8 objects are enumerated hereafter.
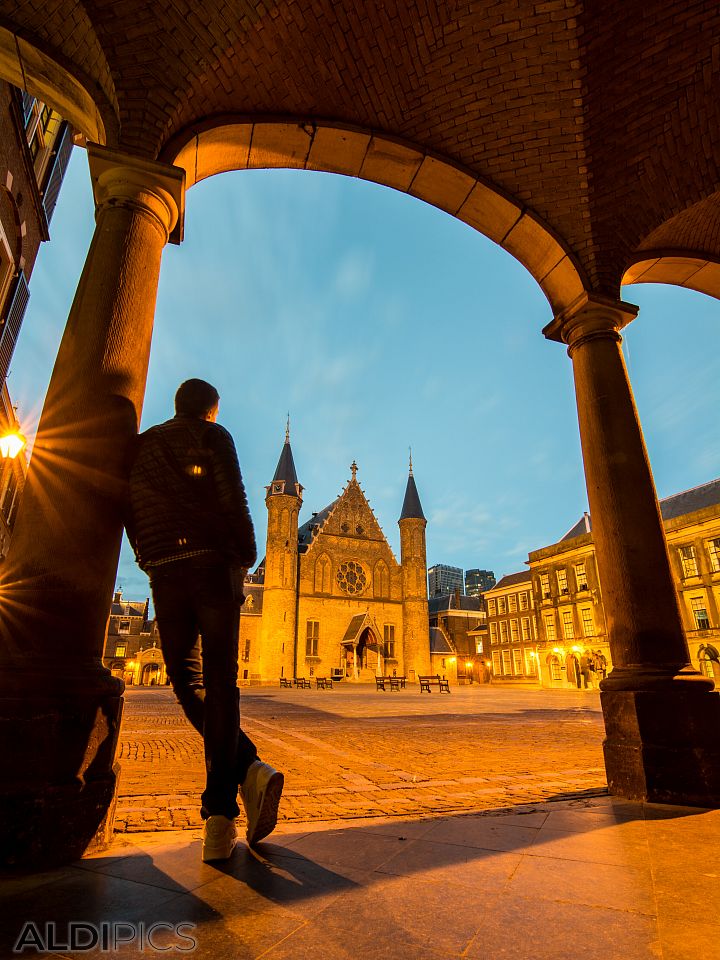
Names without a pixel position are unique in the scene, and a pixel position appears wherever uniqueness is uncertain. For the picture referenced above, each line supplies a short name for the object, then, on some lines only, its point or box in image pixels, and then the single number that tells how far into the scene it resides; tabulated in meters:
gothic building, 31.84
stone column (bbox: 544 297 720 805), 3.37
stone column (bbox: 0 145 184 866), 2.11
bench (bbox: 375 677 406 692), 26.25
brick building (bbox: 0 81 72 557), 10.71
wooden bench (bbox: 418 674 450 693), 24.05
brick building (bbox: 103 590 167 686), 41.22
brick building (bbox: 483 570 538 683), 36.72
